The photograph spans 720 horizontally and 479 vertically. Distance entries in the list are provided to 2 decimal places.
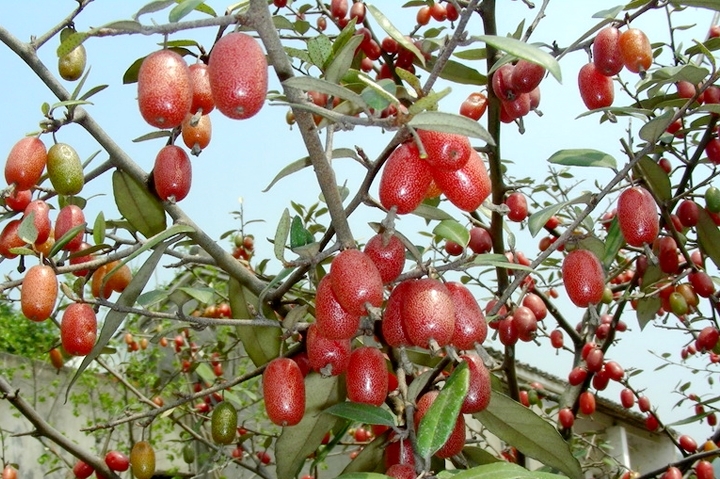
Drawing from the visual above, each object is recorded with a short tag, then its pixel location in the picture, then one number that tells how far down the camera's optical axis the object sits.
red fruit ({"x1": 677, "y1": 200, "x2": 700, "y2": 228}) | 0.43
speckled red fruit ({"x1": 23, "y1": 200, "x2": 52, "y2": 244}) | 0.35
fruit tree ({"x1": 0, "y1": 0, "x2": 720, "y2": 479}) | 0.27
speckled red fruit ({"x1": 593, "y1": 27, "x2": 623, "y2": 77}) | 0.35
